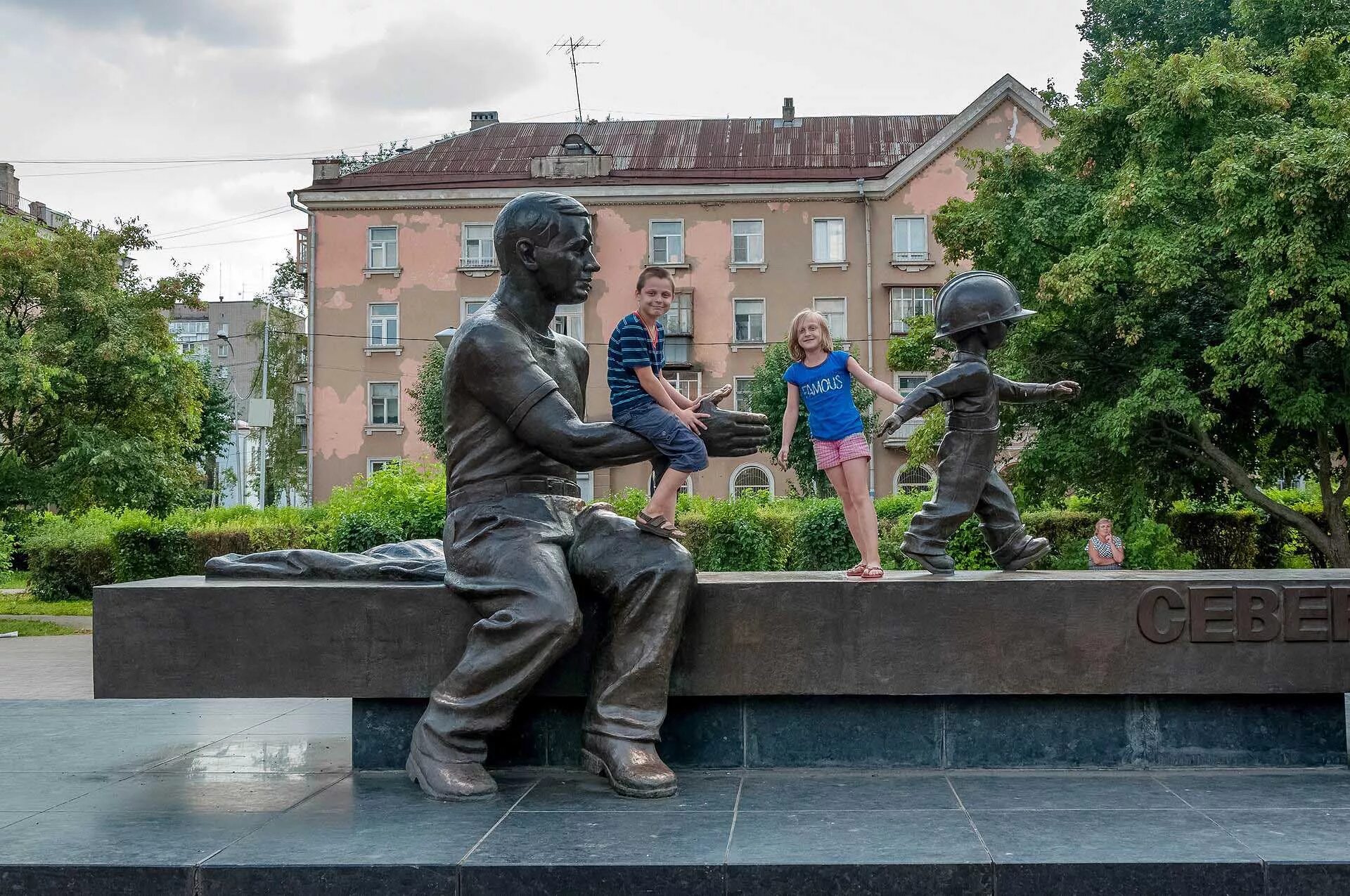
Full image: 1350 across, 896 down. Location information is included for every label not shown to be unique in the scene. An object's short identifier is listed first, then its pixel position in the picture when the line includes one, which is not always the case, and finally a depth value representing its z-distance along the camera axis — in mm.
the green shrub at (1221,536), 18594
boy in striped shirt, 4777
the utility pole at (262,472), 35762
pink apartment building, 36062
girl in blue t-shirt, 5664
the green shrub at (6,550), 16609
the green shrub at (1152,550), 15109
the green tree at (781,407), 30616
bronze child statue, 5613
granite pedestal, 5094
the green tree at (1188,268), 14539
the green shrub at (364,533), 15977
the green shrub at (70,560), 22047
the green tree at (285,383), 46125
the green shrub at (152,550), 19438
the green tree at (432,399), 34188
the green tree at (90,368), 22656
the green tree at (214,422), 51062
